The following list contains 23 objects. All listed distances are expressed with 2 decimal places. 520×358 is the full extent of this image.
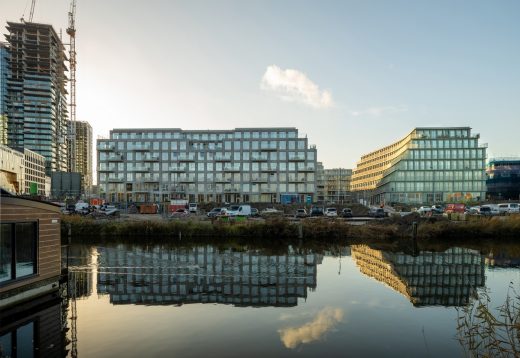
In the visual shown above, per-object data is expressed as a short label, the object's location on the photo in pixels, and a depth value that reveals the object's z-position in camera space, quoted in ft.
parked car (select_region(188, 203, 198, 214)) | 229.66
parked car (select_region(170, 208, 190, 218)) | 175.52
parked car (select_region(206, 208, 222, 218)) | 177.64
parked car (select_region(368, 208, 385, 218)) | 189.06
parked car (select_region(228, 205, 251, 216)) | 186.23
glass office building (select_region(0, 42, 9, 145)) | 613.11
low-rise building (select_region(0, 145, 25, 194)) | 435.53
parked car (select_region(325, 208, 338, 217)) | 190.80
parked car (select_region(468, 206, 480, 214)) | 202.18
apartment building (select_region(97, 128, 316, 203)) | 364.58
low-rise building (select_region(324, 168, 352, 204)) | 637.30
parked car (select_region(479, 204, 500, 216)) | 185.88
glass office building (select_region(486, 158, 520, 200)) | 401.08
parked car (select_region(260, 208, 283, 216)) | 202.52
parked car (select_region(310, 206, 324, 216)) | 196.24
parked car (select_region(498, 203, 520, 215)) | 200.09
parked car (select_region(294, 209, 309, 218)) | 194.69
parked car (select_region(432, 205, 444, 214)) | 202.39
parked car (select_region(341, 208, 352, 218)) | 194.59
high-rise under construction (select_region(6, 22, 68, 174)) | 621.31
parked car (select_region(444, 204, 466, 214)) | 210.55
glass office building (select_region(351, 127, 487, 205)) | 349.00
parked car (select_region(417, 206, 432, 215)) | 219.00
